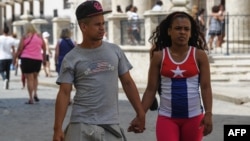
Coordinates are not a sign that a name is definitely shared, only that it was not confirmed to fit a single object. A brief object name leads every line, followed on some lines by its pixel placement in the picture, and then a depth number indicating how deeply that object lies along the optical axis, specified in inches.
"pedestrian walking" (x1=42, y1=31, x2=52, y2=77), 1105.4
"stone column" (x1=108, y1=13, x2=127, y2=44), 1037.8
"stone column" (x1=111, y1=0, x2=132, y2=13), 1418.8
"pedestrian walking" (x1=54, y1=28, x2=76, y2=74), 644.1
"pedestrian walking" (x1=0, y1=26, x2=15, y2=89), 846.5
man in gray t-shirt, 234.2
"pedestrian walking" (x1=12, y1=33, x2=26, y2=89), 871.1
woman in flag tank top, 247.3
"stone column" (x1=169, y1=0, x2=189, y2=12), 885.8
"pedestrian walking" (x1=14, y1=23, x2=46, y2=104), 641.6
